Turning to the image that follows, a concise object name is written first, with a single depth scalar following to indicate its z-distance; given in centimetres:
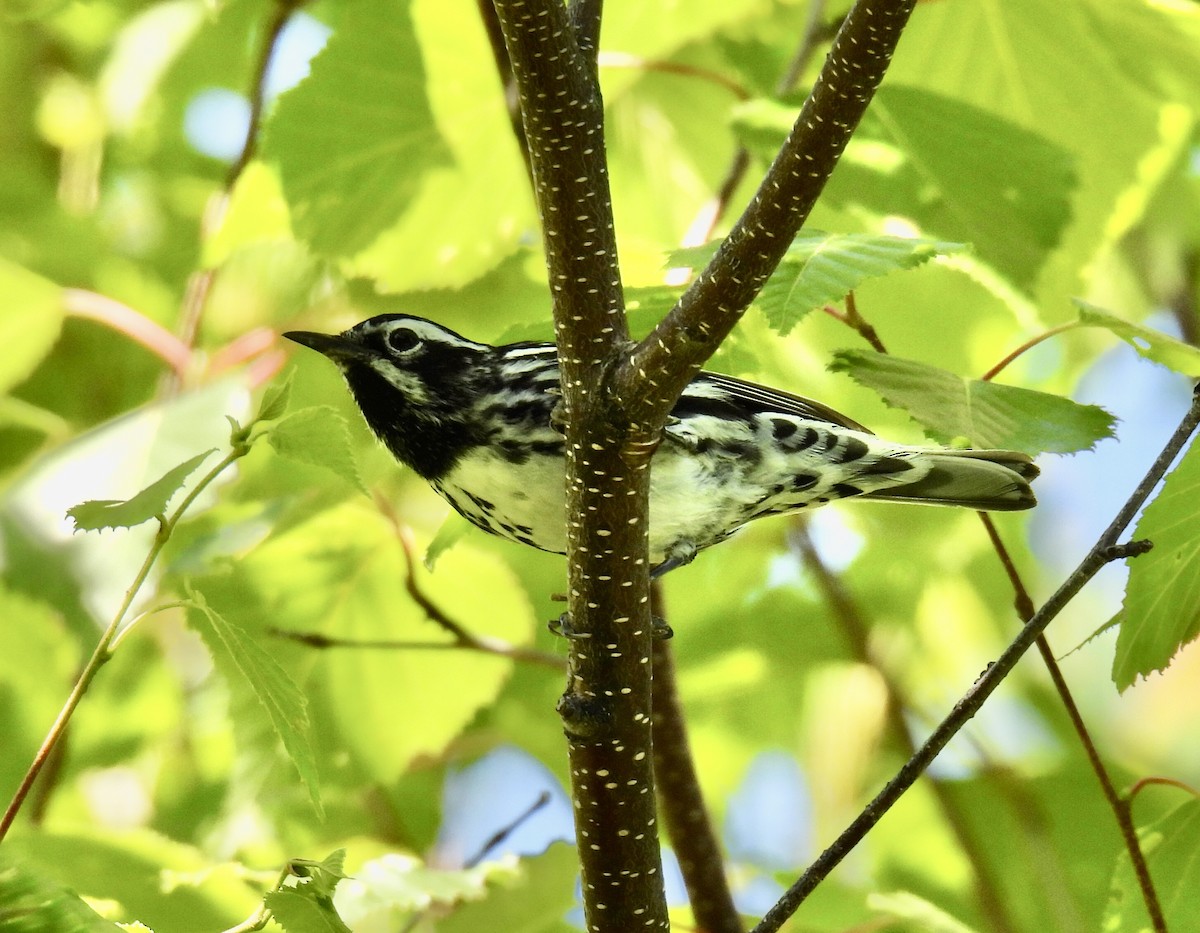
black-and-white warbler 393
